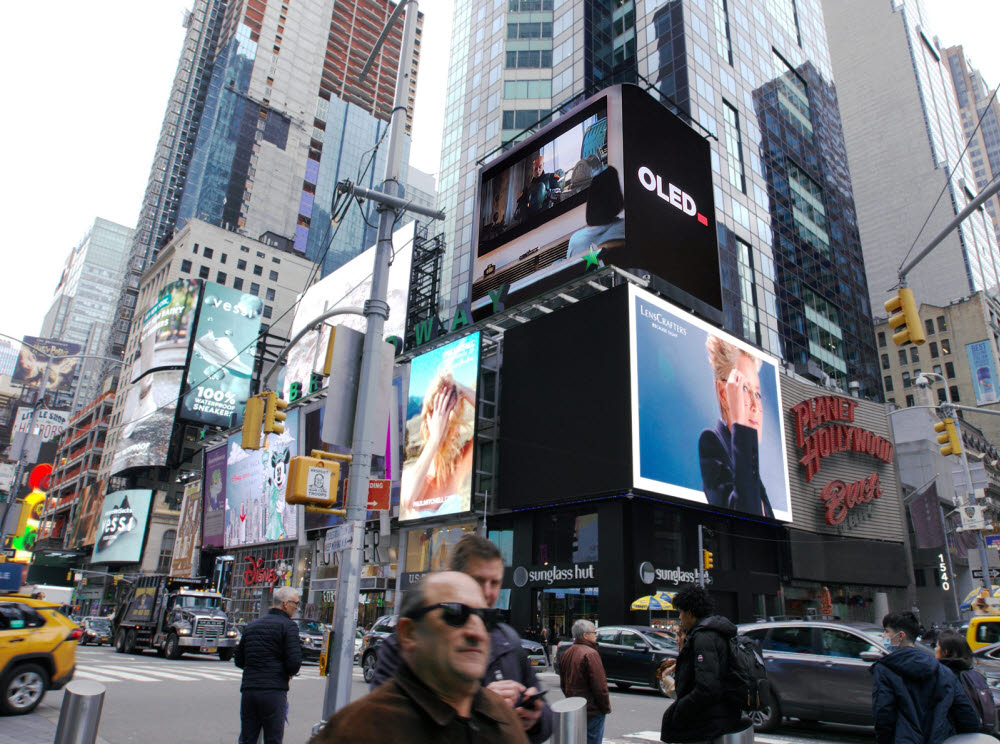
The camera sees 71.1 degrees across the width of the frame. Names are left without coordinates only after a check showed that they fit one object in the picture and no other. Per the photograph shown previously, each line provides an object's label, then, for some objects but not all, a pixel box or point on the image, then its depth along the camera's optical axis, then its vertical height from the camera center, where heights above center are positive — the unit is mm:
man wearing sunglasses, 1766 -221
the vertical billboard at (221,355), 72750 +24662
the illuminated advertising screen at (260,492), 49812 +7488
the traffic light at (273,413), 11696 +2958
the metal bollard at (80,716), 4590 -793
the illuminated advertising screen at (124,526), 75875 +6695
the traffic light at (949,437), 18148 +4674
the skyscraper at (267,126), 117375 +81664
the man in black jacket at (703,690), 4555 -485
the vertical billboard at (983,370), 84938 +29398
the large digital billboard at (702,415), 30188 +8868
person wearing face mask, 4777 -534
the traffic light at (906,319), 12047 +4944
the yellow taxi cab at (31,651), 10367 -925
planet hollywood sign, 38844 +9370
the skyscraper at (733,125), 53875 +39886
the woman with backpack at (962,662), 5785 -325
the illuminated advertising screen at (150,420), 73375 +17566
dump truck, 24578 -1008
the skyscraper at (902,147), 103625 +73785
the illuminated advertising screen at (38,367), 79906 +26377
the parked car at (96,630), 34469 -1955
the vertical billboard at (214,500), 58503 +7628
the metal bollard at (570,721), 4051 -628
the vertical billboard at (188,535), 64438 +5189
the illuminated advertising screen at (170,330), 73750 +26719
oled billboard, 36469 +21559
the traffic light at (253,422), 11445 +2714
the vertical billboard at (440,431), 34875 +8517
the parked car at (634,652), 17188 -985
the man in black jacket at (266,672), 6164 -647
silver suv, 10844 -834
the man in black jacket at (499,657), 3285 -257
